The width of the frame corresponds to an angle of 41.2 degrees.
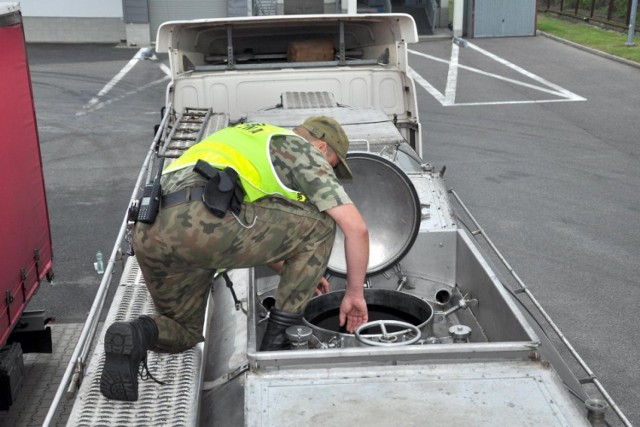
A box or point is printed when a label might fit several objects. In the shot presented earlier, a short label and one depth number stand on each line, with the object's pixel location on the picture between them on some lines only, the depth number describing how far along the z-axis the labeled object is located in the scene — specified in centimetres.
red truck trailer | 562
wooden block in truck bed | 984
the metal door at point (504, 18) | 2688
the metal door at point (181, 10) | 2603
